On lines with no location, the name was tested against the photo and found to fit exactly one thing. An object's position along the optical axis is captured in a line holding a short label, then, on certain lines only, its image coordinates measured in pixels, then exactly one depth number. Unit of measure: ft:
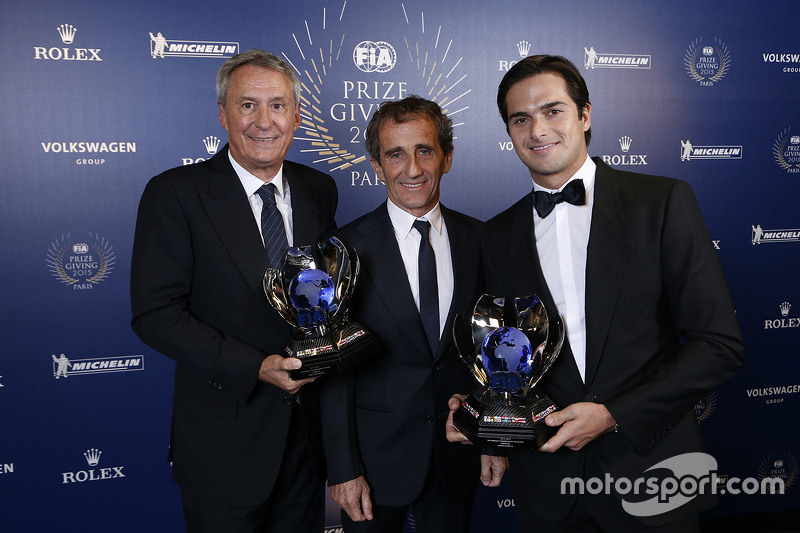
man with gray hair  6.80
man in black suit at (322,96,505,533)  6.74
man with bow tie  5.45
